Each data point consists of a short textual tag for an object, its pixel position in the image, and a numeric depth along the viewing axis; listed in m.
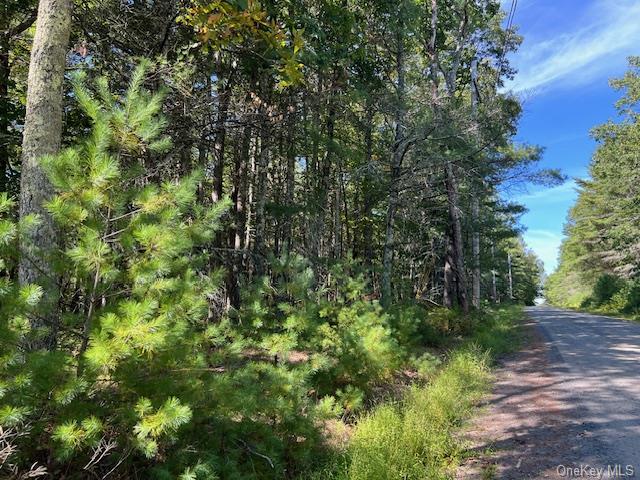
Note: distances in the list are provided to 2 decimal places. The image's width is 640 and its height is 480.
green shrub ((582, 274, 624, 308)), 30.80
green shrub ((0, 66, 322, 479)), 2.42
